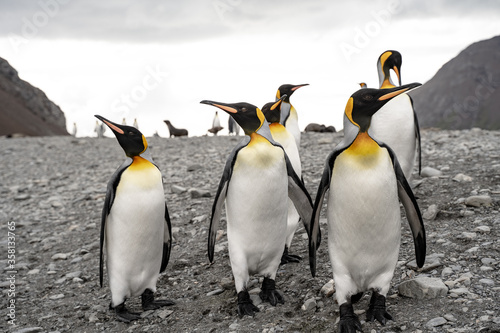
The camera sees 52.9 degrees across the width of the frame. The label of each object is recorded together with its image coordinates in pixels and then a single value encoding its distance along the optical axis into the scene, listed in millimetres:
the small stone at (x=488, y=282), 3194
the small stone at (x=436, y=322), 2830
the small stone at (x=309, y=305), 3314
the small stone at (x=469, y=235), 3936
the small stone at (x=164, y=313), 3686
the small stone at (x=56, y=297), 4621
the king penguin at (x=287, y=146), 4281
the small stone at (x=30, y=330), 3833
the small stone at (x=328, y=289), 3414
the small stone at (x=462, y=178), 5871
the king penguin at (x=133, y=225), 3738
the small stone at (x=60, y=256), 5762
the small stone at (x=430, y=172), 6521
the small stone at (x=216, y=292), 3918
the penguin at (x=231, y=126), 21192
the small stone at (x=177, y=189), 7336
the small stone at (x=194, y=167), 8914
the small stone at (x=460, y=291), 3117
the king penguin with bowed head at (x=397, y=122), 5316
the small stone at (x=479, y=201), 4750
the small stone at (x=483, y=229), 4047
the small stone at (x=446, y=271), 3426
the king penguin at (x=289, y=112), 5383
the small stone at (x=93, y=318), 3888
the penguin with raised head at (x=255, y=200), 3402
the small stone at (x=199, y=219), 5895
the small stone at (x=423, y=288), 3148
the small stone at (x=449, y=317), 2864
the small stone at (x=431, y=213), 4727
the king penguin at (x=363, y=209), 2953
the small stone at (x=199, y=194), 6848
